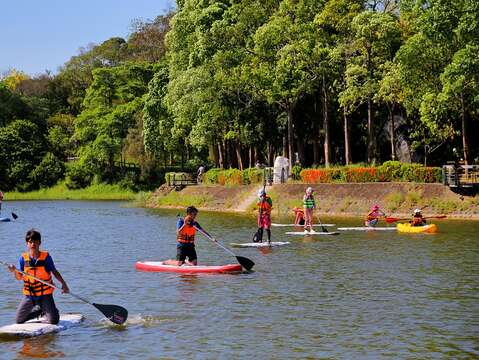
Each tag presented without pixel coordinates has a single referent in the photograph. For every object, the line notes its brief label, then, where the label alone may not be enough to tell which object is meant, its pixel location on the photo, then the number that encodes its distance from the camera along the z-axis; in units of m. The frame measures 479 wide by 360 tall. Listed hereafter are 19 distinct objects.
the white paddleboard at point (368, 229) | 42.88
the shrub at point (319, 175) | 59.91
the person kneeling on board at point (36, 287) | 16.83
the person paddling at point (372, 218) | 43.31
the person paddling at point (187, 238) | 24.94
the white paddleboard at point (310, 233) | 40.35
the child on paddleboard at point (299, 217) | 45.72
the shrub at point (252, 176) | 67.56
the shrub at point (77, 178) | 109.06
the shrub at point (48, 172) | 111.25
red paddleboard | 26.19
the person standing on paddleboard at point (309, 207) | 38.35
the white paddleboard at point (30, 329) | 16.94
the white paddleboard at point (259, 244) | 34.78
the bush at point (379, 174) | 54.47
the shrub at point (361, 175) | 57.25
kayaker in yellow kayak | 41.59
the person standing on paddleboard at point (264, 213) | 33.56
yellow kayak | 41.19
